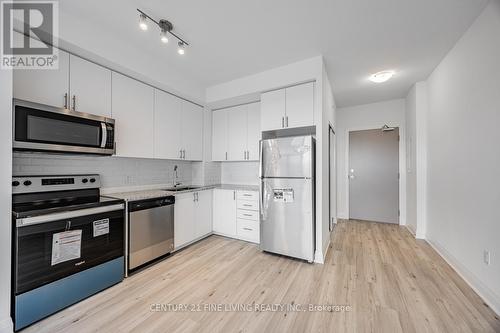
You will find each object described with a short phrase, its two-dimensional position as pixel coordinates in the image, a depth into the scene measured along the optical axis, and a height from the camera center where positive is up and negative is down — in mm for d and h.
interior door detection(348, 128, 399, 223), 4430 -172
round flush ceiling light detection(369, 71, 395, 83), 3035 +1429
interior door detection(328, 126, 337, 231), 3915 -289
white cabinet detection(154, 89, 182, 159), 2916 +658
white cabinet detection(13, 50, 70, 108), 1731 +779
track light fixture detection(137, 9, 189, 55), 1866 +1439
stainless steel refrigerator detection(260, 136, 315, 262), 2586 -388
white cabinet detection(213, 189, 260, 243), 3254 -796
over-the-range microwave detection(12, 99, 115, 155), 1604 +357
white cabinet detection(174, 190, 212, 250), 2916 -780
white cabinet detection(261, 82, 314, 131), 2744 +889
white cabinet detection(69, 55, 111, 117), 2049 +892
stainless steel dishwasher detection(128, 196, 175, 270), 2283 -766
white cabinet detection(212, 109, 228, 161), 3865 +657
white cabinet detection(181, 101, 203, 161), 3377 +654
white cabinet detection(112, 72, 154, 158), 2438 +688
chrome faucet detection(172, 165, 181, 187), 3570 -213
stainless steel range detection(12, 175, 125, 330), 1514 -665
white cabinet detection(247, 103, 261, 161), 3576 +672
